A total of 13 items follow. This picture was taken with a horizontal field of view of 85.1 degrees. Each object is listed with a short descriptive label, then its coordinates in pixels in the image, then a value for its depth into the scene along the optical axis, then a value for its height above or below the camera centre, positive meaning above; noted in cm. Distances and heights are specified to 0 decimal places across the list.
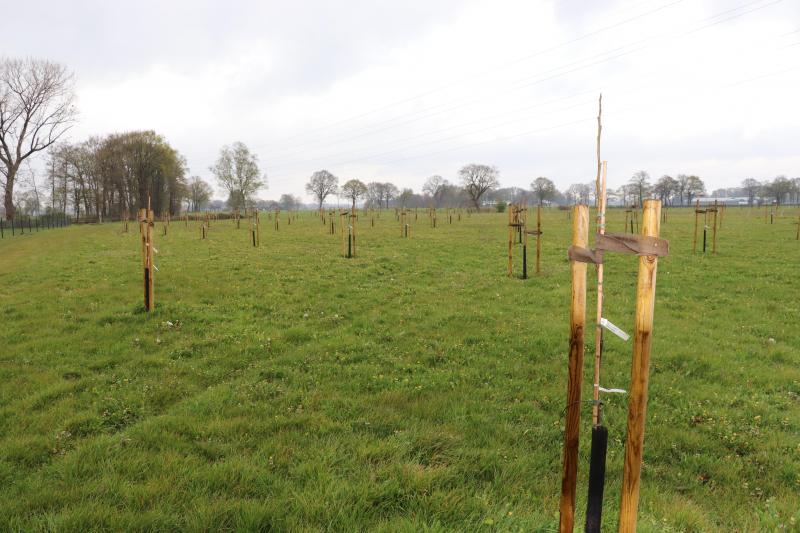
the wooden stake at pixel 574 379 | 298 -105
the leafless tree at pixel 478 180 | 9850 +1047
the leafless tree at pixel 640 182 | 8719 +999
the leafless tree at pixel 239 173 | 7619 +903
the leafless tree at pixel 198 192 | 9169 +702
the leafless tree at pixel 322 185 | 10250 +951
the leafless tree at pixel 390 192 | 12394 +975
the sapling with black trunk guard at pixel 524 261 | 1452 -116
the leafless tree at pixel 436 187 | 12738 +1129
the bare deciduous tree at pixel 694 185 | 10050 +959
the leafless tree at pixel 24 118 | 4769 +1193
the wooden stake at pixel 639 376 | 264 -92
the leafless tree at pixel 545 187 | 10499 +953
